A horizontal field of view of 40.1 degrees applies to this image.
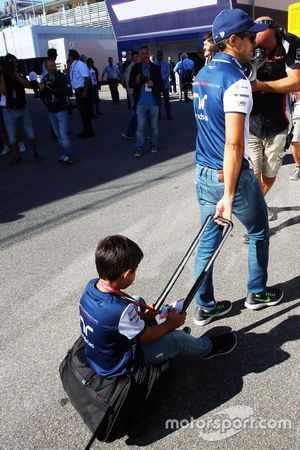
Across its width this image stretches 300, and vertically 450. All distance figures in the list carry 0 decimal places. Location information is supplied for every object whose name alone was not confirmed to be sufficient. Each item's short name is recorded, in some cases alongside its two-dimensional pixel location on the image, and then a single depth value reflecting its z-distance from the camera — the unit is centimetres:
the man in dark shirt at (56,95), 710
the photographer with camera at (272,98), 346
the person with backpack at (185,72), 1466
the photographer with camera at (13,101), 691
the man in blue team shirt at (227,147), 225
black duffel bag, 196
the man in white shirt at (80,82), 927
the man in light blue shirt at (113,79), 1622
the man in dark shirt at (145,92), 748
